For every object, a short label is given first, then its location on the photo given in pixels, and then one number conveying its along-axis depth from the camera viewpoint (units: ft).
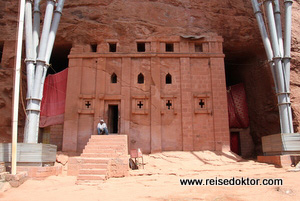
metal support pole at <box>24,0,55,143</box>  32.40
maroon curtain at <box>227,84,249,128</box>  59.52
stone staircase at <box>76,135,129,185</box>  28.56
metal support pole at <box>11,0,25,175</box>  27.68
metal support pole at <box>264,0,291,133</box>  37.86
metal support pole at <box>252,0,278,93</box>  40.86
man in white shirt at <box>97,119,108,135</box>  43.83
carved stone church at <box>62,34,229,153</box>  46.47
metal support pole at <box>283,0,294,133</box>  39.81
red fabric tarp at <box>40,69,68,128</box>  49.26
